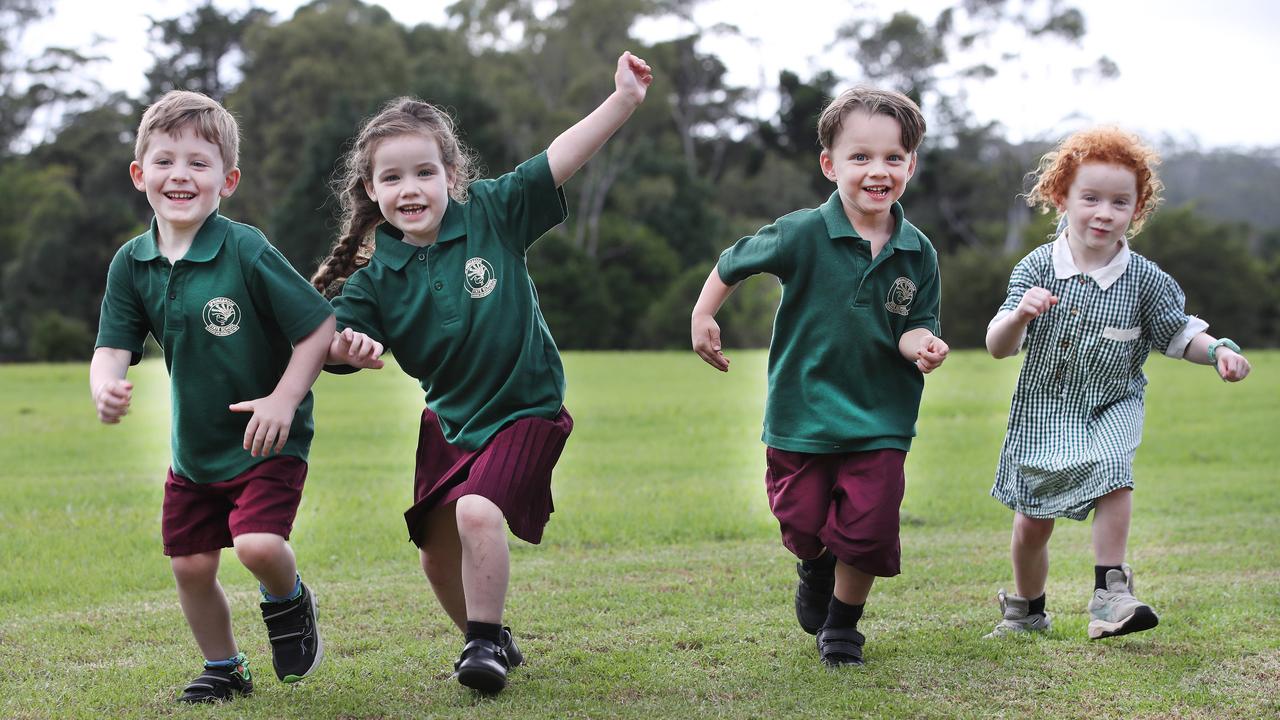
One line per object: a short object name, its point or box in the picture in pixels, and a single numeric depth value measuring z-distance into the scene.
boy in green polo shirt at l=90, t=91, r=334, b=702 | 4.10
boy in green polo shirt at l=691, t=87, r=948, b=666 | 4.49
